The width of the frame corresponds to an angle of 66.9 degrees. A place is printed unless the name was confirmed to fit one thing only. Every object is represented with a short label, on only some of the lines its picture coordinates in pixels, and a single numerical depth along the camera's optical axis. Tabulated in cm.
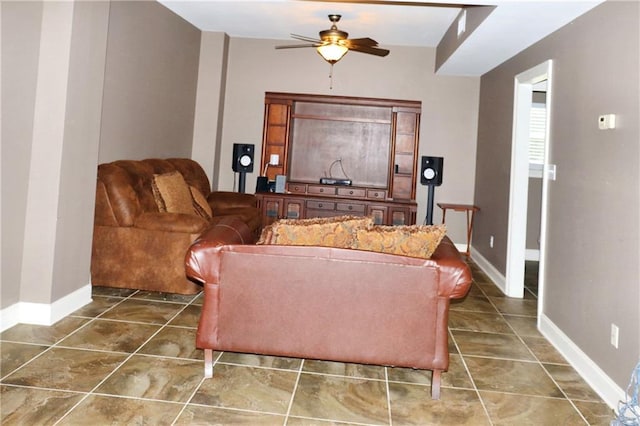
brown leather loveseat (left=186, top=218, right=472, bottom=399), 234
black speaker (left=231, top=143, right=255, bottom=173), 652
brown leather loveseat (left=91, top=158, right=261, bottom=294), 380
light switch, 357
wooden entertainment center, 630
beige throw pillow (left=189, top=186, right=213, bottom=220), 480
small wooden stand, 615
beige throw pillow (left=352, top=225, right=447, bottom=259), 244
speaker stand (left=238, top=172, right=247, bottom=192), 650
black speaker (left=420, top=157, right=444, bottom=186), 642
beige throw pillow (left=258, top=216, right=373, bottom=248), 246
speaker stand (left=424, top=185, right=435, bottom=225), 637
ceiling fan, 484
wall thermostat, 269
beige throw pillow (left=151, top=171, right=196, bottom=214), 421
